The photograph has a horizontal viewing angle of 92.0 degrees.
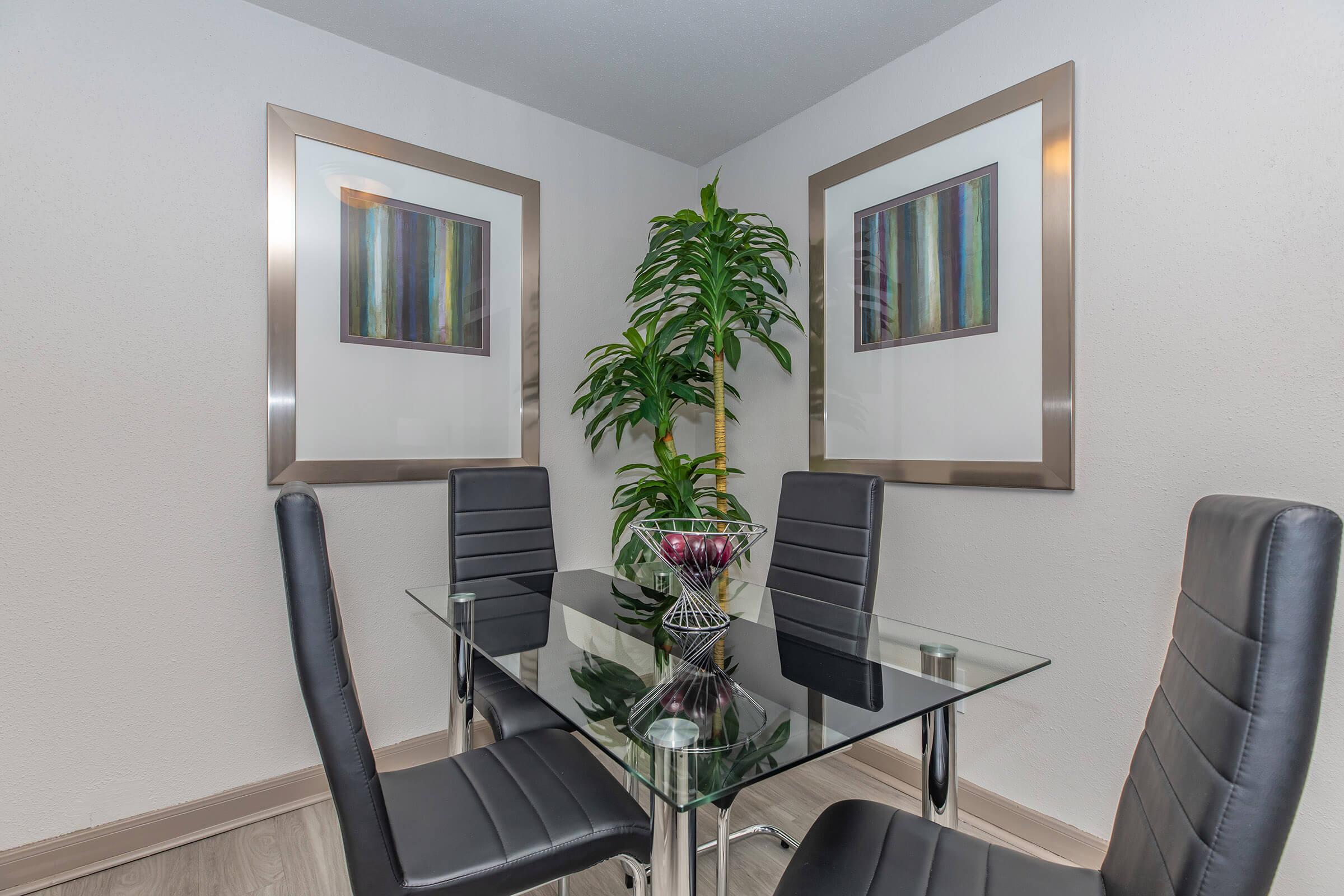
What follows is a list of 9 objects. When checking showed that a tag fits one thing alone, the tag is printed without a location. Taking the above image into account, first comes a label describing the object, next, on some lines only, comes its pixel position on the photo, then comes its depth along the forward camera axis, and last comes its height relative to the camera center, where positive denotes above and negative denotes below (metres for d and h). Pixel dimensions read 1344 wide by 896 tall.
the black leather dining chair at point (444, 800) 0.94 -0.70
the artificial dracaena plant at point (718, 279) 2.59 +0.69
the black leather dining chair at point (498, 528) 2.16 -0.29
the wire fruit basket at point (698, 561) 1.52 -0.27
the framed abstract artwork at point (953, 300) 2.02 +0.52
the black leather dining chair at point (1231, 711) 0.68 -0.30
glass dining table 0.99 -0.46
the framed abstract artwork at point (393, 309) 2.25 +0.52
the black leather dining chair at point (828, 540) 1.94 -0.30
